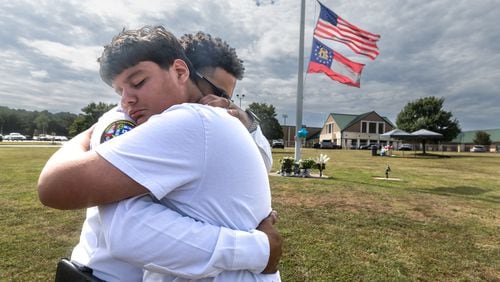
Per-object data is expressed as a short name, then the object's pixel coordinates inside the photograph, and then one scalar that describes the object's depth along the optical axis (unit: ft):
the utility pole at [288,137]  318.77
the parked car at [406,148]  217.54
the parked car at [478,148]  244.01
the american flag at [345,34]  43.62
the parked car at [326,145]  233.60
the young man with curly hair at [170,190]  3.45
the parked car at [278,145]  204.70
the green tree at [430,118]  170.30
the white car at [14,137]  292.57
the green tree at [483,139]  267.20
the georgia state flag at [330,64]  44.86
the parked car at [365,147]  244.01
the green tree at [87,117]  238.07
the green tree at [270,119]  187.21
